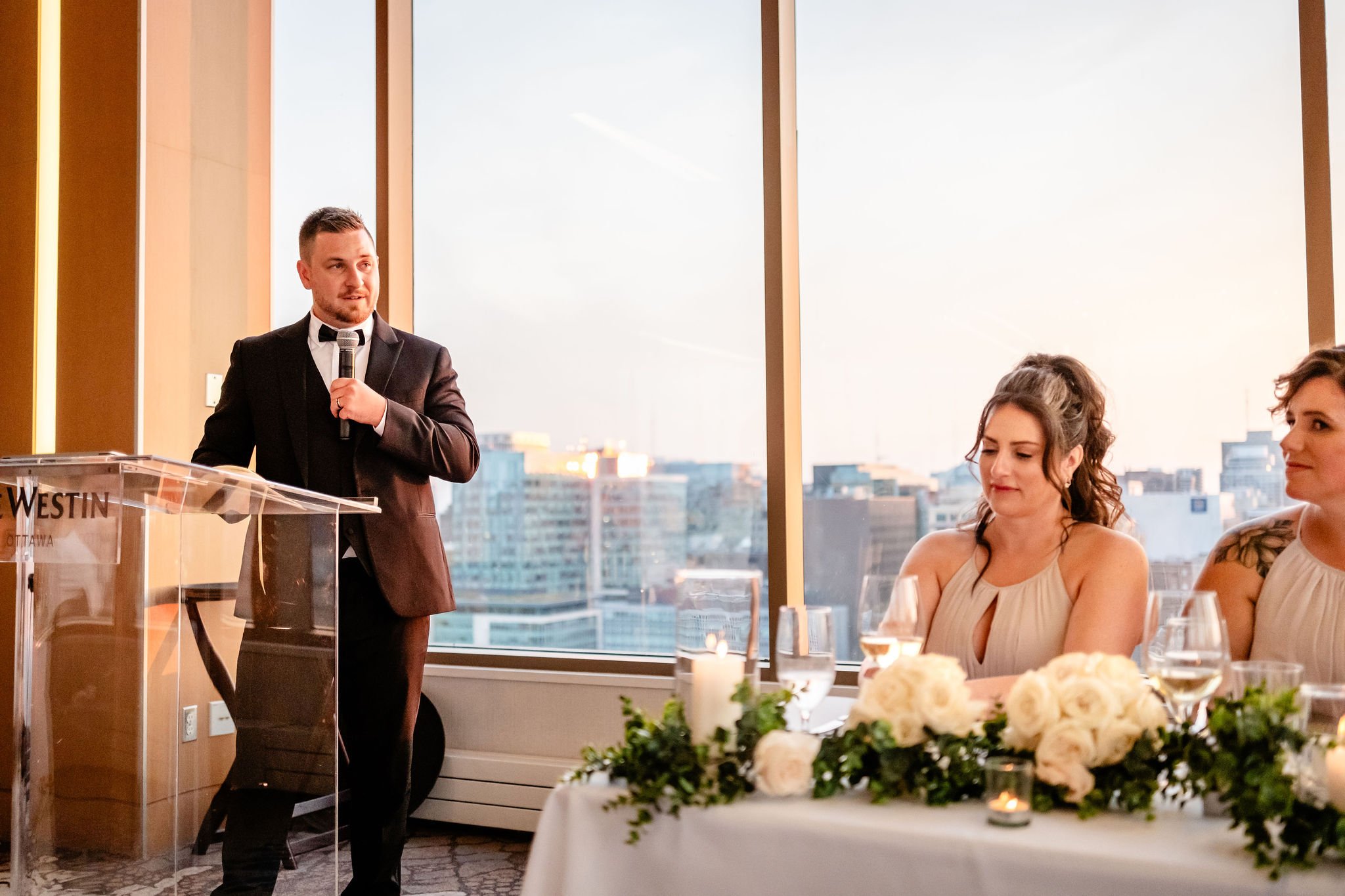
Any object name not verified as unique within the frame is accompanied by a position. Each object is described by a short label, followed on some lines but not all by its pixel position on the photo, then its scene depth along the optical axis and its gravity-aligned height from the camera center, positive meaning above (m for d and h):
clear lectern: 2.02 -0.31
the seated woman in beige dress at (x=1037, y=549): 2.04 -0.08
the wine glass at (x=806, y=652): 1.23 -0.16
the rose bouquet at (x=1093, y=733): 1.02 -0.21
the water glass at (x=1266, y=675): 1.01 -0.16
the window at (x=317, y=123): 4.14 +1.47
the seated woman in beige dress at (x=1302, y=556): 1.92 -0.09
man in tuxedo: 2.65 +0.12
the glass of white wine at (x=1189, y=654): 1.08 -0.14
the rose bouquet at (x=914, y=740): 1.07 -0.23
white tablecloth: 0.90 -0.31
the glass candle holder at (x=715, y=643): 1.13 -0.14
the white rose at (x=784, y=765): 1.08 -0.25
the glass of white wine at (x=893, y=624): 1.31 -0.14
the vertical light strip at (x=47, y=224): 3.92 +1.04
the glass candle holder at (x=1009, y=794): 0.99 -0.26
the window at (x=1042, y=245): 2.95 +0.74
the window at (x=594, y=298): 3.63 +0.74
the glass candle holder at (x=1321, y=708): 0.95 -0.18
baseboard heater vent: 3.60 -0.91
